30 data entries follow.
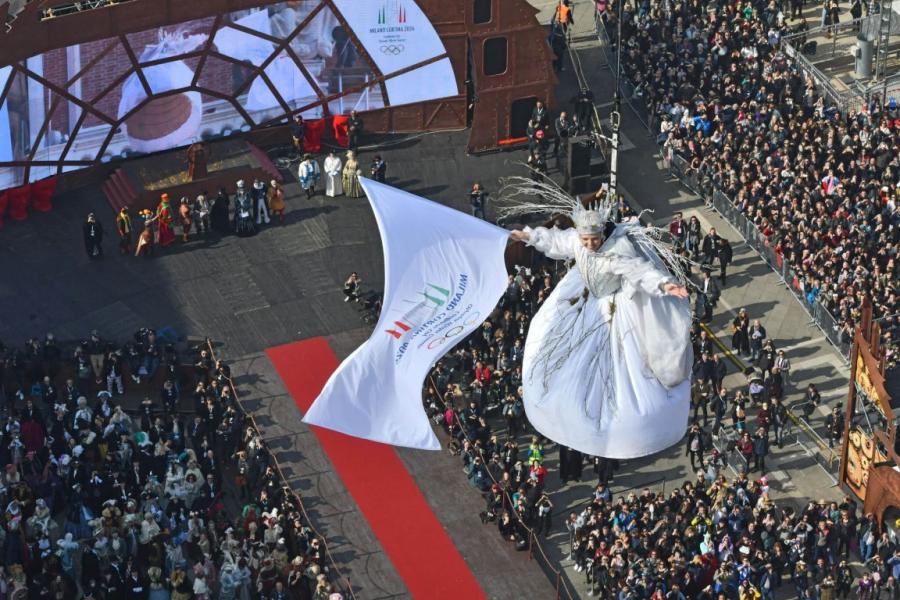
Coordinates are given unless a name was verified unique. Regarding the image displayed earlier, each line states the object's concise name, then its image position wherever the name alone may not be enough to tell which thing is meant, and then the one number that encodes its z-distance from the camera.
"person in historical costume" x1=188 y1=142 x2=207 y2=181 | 62.47
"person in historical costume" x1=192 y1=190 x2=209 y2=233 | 61.69
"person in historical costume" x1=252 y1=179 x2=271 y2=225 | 61.97
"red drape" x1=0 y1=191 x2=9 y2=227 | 62.31
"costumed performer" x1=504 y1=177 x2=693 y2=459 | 37.56
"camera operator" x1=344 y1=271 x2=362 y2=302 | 58.90
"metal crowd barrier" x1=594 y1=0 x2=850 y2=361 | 58.28
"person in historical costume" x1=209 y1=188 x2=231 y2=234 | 61.69
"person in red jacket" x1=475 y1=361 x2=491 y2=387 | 55.00
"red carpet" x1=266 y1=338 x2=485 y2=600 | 51.25
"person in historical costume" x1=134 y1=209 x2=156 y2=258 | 60.84
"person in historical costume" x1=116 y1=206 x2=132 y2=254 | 60.66
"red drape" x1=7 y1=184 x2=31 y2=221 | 62.50
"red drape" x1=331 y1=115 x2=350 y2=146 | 65.00
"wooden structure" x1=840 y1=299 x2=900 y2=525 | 52.22
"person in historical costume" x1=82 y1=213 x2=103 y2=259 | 60.69
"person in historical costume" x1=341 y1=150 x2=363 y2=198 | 62.88
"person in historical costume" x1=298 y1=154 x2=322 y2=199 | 62.97
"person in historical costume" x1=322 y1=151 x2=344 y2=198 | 63.03
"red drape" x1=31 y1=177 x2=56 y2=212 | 62.78
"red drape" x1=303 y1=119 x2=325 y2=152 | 64.94
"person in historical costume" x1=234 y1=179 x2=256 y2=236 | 61.56
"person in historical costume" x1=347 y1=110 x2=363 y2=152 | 64.75
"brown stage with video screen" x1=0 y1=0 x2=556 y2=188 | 61.28
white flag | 37.34
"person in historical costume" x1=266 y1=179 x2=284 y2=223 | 62.16
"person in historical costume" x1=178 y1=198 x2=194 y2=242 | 61.12
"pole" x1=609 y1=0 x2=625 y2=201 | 56.06
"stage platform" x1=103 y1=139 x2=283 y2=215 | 62.47
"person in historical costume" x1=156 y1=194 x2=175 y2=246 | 61.03
